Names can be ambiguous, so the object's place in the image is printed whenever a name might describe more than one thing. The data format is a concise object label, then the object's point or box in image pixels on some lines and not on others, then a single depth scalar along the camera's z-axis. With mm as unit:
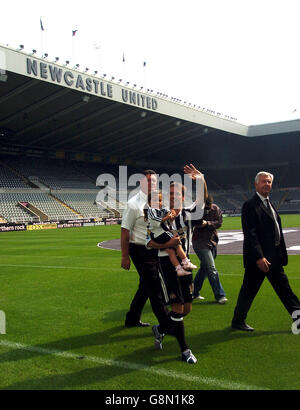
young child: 4254
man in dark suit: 4914
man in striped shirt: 4230
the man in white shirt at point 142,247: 4492
